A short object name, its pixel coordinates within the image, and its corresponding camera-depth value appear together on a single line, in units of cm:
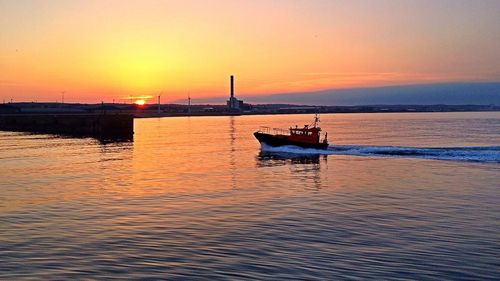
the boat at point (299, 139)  5403
